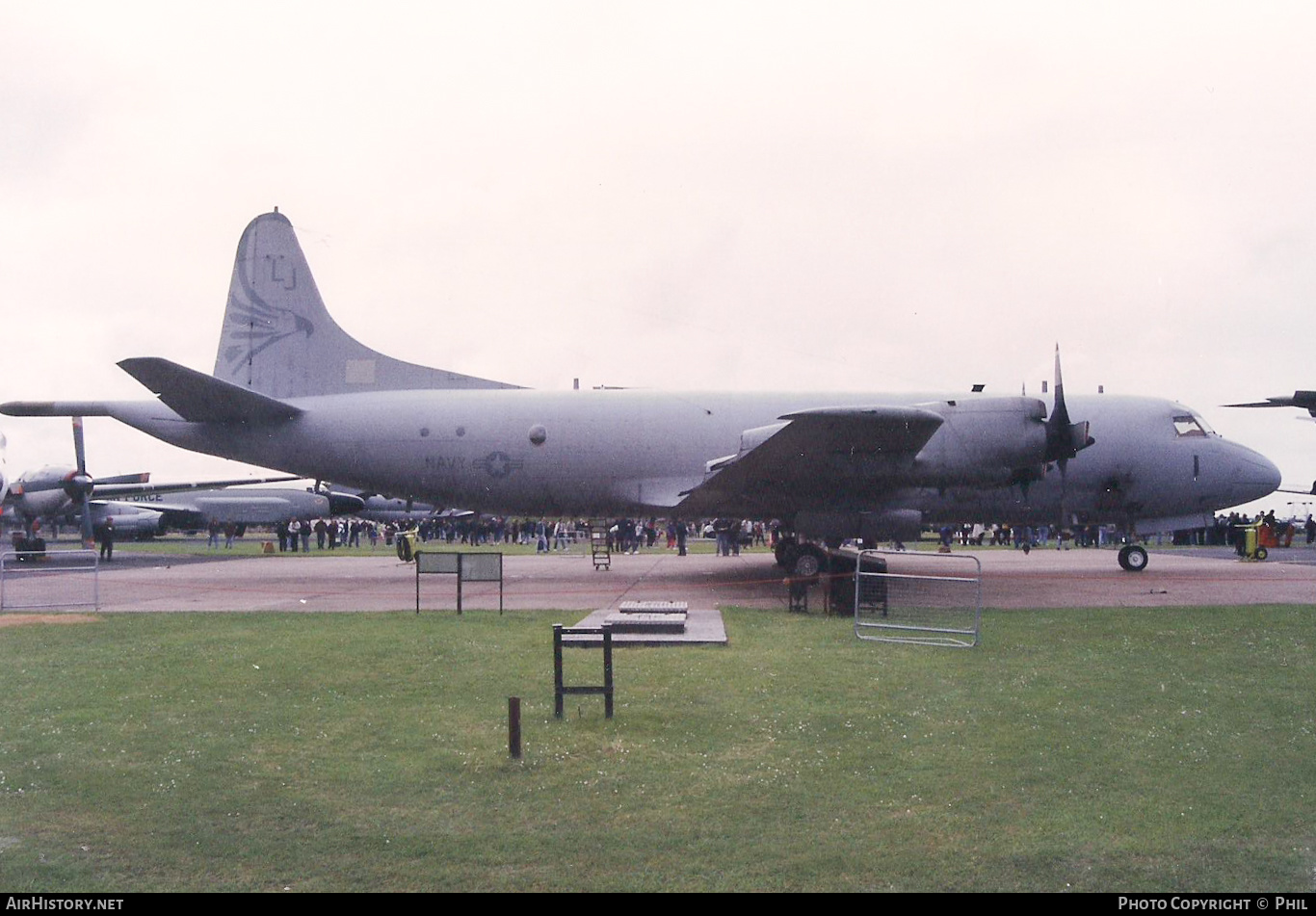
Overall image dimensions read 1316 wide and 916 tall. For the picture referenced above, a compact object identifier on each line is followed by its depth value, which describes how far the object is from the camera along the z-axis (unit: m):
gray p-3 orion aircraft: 21.80
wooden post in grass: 6.87
